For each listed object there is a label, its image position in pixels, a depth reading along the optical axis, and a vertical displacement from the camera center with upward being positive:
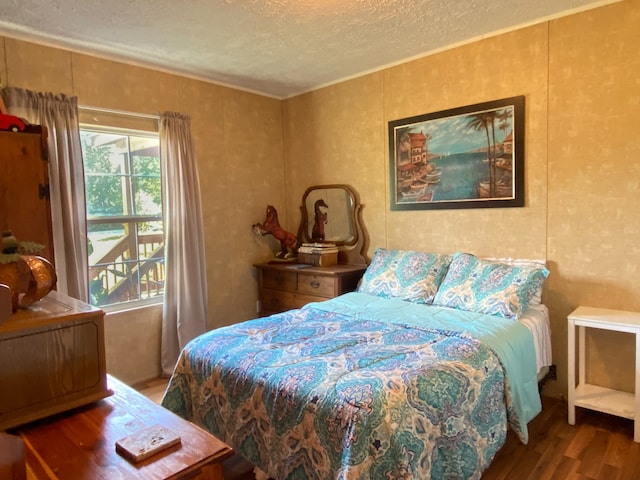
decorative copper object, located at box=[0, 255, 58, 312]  1.04 -0.14
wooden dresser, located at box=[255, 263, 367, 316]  3.39 -0.57
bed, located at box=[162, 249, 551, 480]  1.52 -0.70
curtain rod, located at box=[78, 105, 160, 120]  3.01 +0.80
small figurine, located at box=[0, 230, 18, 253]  1.09 -0.05
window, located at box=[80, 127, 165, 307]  3.13 +0.03
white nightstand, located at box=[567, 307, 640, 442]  2.25 -0.97
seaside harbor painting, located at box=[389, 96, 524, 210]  2.87 +0.39
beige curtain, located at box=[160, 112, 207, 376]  3.35 -0.15
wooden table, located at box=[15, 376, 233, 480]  0.83 -0.48
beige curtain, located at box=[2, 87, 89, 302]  2.73 +0.27
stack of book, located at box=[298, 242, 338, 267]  3.67 -0.34
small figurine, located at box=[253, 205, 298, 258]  3.99 -0.15
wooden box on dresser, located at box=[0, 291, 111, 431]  0.96 -0.33
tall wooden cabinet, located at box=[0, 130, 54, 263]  2.04 +0.17
